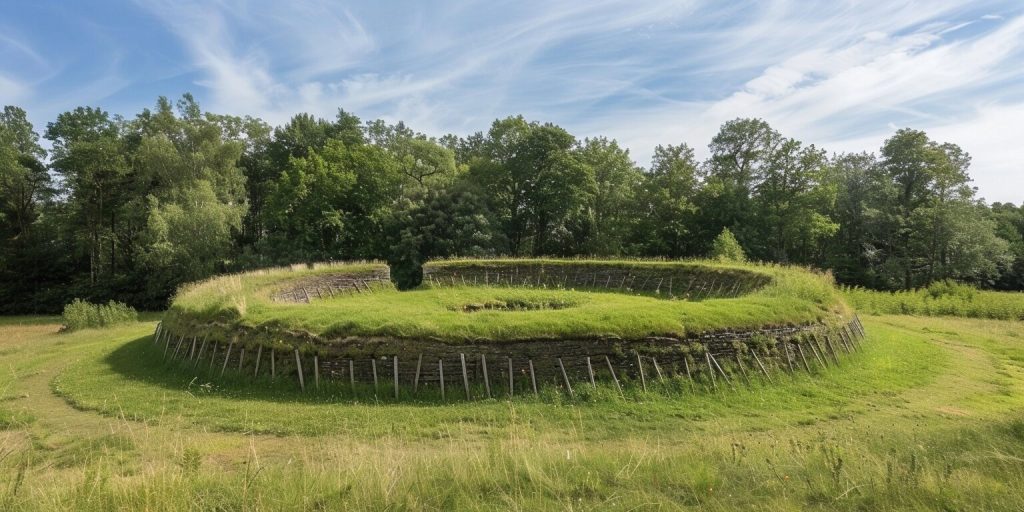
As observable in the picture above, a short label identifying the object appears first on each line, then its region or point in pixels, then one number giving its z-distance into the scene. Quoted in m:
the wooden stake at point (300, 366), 12.94
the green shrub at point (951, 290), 29.38
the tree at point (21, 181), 44.50
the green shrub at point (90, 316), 27.62
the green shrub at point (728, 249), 35.47
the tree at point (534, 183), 43.50
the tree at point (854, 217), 43.91
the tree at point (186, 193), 38.62
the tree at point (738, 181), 43.75
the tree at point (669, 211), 45.25
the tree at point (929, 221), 38.56
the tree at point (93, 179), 42.25
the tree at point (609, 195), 45.91
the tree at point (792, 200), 41.72
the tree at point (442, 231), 41.00
